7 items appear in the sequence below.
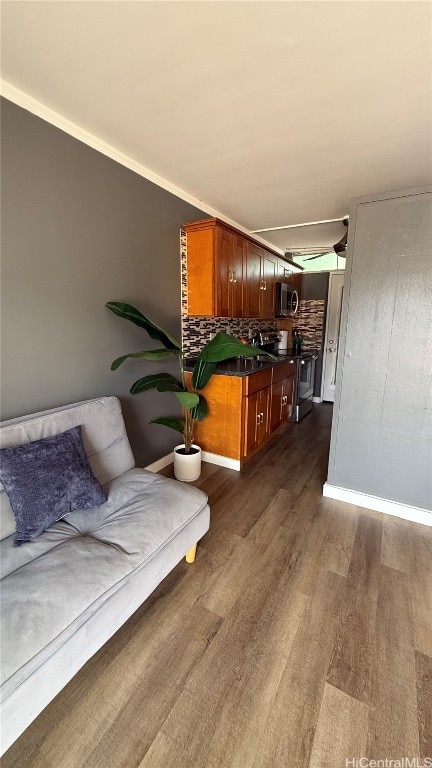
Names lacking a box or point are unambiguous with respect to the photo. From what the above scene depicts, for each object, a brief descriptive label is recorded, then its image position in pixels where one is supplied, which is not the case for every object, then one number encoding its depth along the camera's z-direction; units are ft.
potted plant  6.82
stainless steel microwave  14.12
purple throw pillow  4.38
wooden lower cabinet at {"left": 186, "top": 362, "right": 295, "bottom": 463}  9.30
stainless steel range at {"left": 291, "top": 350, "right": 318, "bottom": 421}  13.79
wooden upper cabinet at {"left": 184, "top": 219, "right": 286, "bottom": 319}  9.14
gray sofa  3.06
